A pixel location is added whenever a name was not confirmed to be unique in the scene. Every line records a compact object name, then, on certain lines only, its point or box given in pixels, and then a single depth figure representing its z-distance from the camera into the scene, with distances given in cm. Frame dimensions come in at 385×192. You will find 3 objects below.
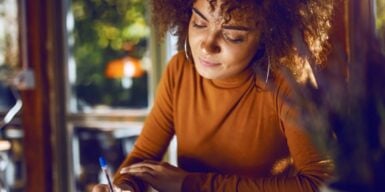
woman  113
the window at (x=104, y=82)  260
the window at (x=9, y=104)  279
